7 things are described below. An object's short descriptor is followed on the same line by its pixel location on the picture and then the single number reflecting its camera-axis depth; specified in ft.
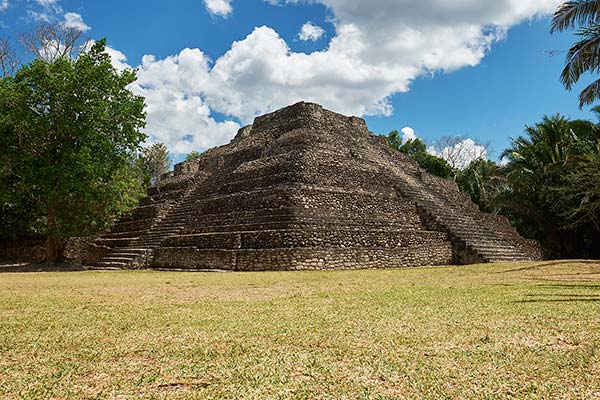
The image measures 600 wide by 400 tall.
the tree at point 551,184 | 82.23
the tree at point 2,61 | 73.12
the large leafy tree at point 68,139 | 55.57
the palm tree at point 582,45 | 43.78
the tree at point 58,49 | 72.84
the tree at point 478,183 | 124.65
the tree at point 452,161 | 153.52
